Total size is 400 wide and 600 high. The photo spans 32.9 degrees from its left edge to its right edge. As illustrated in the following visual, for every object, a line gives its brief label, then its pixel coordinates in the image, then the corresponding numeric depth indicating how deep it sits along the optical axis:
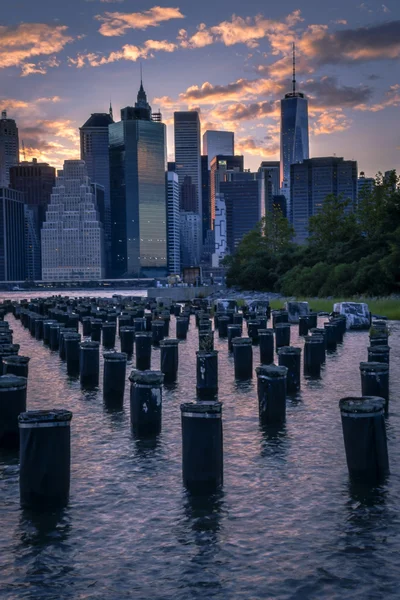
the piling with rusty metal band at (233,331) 29.38
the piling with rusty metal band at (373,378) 15.18
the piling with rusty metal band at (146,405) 13.64
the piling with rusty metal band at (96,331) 34.72
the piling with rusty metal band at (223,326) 36.53
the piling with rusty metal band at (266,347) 24.64
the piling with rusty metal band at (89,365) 20.61
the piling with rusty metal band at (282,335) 28.47
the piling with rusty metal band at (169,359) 21.36
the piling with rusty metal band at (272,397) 14.31
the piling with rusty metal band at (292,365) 18.36
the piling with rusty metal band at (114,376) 17.83
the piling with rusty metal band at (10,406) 12.61
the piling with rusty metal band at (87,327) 38.62
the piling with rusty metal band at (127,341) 28.47
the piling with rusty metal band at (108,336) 31.91
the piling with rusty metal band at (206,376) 18.52
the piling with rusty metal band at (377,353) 18.37
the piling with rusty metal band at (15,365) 17.03
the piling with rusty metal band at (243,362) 21.12
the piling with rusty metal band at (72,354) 23.39
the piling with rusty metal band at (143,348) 24.55
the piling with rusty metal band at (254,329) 31.55
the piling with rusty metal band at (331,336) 28.29
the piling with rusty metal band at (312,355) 21.61
